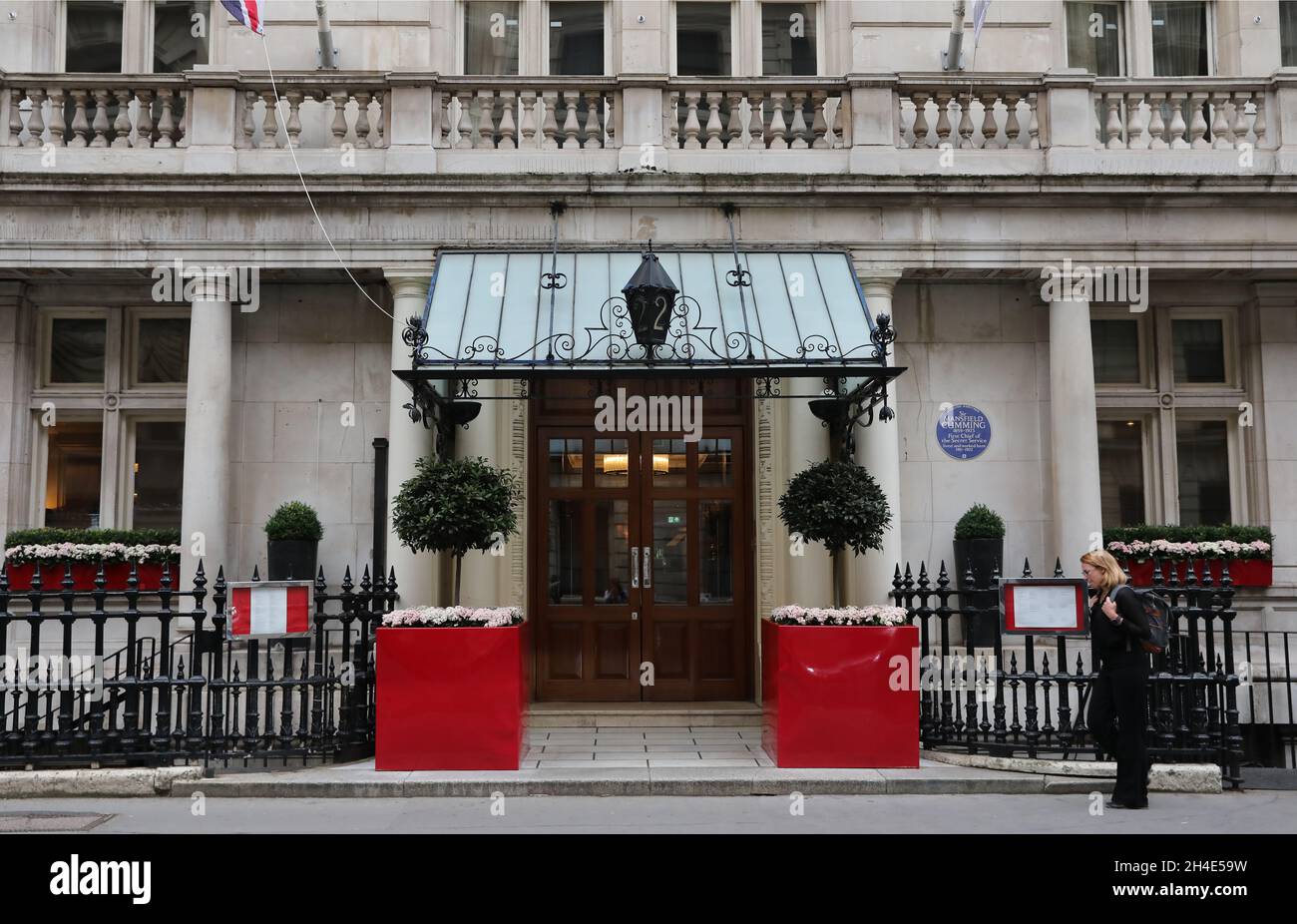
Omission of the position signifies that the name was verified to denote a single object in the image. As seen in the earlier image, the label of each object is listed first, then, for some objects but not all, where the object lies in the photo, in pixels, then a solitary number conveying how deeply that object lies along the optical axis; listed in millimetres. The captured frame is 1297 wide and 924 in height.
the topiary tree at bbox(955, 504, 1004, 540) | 13078
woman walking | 8641
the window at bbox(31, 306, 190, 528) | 13914
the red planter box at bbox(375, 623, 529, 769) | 9625
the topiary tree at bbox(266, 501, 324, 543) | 12773
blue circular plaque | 13836
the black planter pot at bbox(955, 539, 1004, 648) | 12633
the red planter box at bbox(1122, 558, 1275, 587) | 13344
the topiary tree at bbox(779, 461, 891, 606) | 10461
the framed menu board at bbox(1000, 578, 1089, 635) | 9656
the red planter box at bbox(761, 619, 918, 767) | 9789
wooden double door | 13438
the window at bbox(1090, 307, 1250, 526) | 14172
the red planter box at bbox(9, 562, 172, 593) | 12984
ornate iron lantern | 10398
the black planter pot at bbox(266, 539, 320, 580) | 12820
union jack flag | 11766
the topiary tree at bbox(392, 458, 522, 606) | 10336
